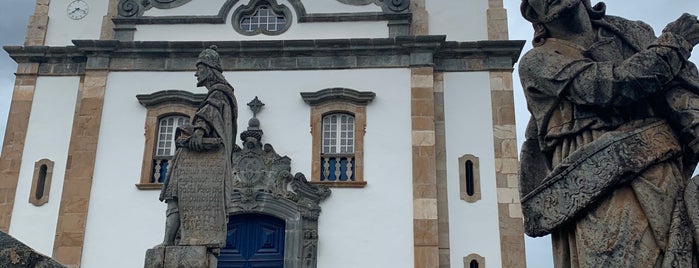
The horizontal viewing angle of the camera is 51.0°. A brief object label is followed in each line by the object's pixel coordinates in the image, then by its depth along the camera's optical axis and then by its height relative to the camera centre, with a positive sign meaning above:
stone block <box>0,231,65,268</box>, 3.77 +0.51
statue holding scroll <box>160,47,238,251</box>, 7.53 +1.76
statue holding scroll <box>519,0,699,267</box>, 2.71 +0.83
